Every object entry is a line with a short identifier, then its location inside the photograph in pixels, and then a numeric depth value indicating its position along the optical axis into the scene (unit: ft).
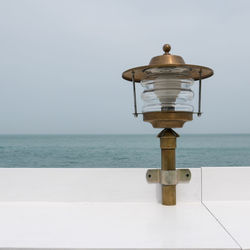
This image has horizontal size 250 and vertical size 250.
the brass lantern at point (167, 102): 3.30
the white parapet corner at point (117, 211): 2.39
